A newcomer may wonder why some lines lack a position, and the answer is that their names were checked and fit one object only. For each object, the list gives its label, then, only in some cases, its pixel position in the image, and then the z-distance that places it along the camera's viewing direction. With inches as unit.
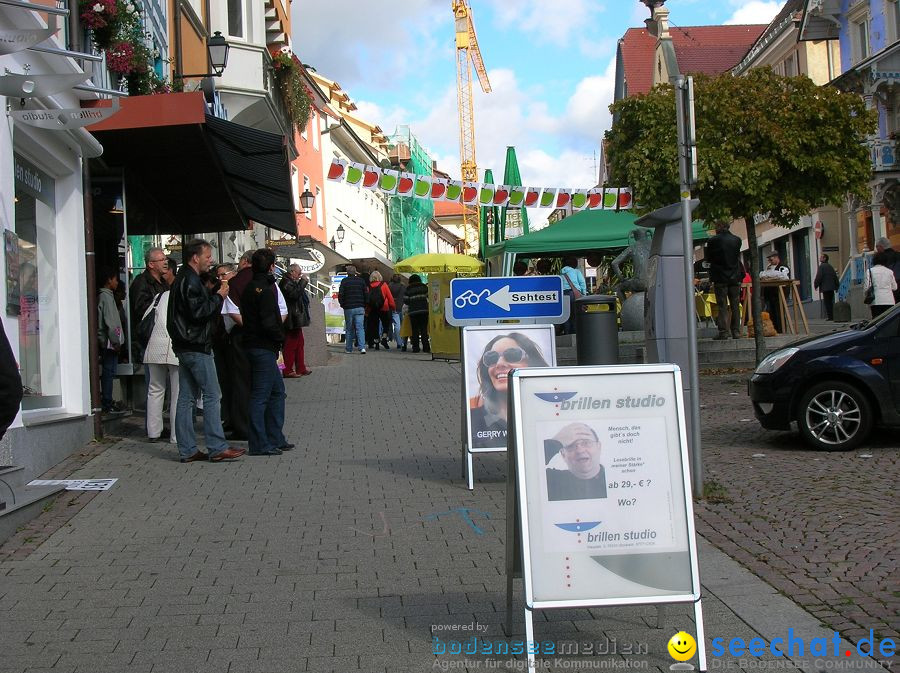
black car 382.9
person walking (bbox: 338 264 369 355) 956.6
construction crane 4089.6
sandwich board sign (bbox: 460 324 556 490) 338.6
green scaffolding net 2972.4
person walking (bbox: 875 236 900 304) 654.5
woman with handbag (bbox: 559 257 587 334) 720.3
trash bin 348.8
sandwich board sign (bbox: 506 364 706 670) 172.1
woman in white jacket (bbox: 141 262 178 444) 429.1
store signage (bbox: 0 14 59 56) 289.4
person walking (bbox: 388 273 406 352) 1122.5
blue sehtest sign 349.7
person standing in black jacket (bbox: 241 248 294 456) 399.2
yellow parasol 1149.7
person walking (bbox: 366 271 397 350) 1044.5
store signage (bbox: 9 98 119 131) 352.5
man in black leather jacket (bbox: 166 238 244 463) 377.7
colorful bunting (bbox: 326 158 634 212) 808.9
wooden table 774.5
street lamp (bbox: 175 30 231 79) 653.3
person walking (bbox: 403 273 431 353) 988.6
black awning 478.6
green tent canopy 863.7
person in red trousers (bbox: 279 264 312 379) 694.5
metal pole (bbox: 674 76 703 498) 302.4
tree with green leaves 626.5
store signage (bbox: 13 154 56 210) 394.6
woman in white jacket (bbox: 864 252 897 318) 633.6
